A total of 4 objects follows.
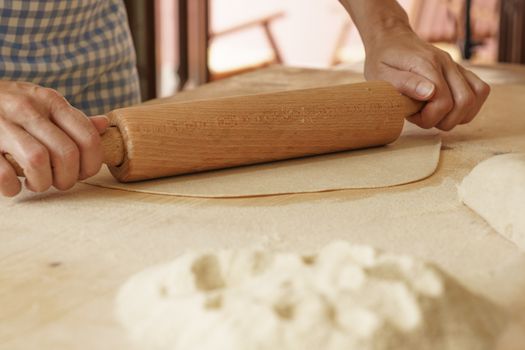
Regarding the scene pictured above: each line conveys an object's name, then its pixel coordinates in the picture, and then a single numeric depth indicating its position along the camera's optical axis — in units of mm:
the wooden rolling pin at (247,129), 781
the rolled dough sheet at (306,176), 769
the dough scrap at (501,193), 686
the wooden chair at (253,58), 4074
